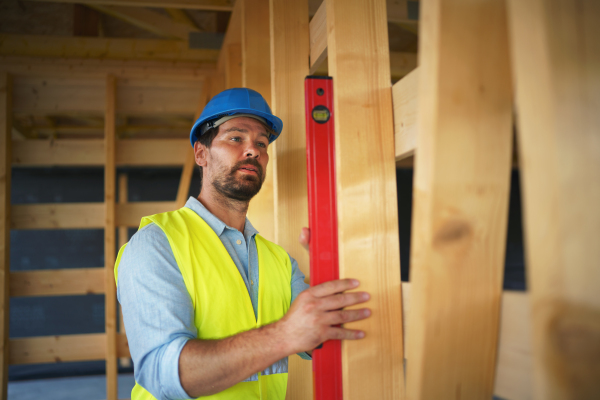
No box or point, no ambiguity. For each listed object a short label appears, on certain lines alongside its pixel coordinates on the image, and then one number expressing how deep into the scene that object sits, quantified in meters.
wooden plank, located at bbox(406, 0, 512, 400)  0.61
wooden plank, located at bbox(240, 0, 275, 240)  2.02
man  0.96
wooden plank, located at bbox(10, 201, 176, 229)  3.29
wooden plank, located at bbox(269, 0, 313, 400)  1.51
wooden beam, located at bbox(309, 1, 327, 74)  1.18
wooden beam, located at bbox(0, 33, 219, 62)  3.03
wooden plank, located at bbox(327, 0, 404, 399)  0.91
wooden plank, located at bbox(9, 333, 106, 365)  3.14
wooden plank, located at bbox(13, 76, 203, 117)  3.25
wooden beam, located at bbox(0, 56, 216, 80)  3.08
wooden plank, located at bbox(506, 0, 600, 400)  0.49
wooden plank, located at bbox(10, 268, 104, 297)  3.21
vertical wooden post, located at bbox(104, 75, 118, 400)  3.17
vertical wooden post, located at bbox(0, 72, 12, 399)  3.00
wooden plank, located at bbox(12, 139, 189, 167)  3.40
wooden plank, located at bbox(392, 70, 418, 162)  0.87
